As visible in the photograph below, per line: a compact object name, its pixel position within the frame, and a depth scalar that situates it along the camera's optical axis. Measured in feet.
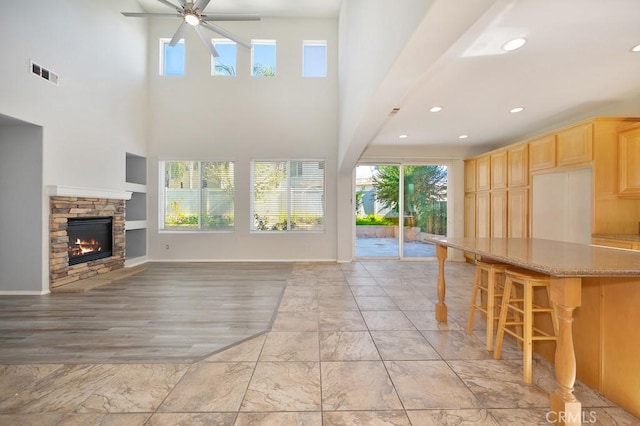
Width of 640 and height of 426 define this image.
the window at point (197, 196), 21.18
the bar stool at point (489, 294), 7.86
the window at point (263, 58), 21.30
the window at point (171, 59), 21.07
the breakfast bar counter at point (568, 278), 4.81
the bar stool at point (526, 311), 6.54
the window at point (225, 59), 21.20
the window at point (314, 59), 21.42
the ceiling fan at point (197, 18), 13.56
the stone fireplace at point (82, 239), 13.61
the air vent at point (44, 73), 12.65
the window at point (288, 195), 21.38
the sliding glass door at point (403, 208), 22.13
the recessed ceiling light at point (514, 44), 8.32
